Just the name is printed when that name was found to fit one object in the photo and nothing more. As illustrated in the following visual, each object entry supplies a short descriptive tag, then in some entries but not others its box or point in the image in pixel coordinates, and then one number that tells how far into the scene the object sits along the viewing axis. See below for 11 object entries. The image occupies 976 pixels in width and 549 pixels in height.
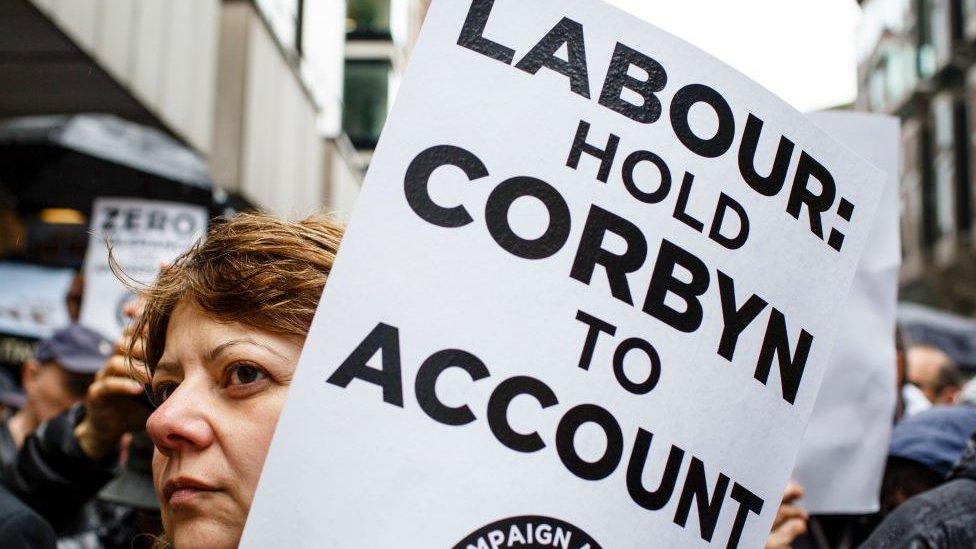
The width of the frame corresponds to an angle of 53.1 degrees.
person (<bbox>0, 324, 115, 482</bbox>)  3.66
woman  1.48
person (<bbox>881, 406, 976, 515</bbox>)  2.72
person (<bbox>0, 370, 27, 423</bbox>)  4.84
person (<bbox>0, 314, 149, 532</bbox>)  2.46
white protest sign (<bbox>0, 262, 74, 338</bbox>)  5.82
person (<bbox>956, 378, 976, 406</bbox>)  4.05
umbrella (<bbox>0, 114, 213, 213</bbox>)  5.73
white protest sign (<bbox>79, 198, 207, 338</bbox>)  4.29
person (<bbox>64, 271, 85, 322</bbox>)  4.79
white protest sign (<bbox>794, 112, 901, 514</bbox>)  2.54
